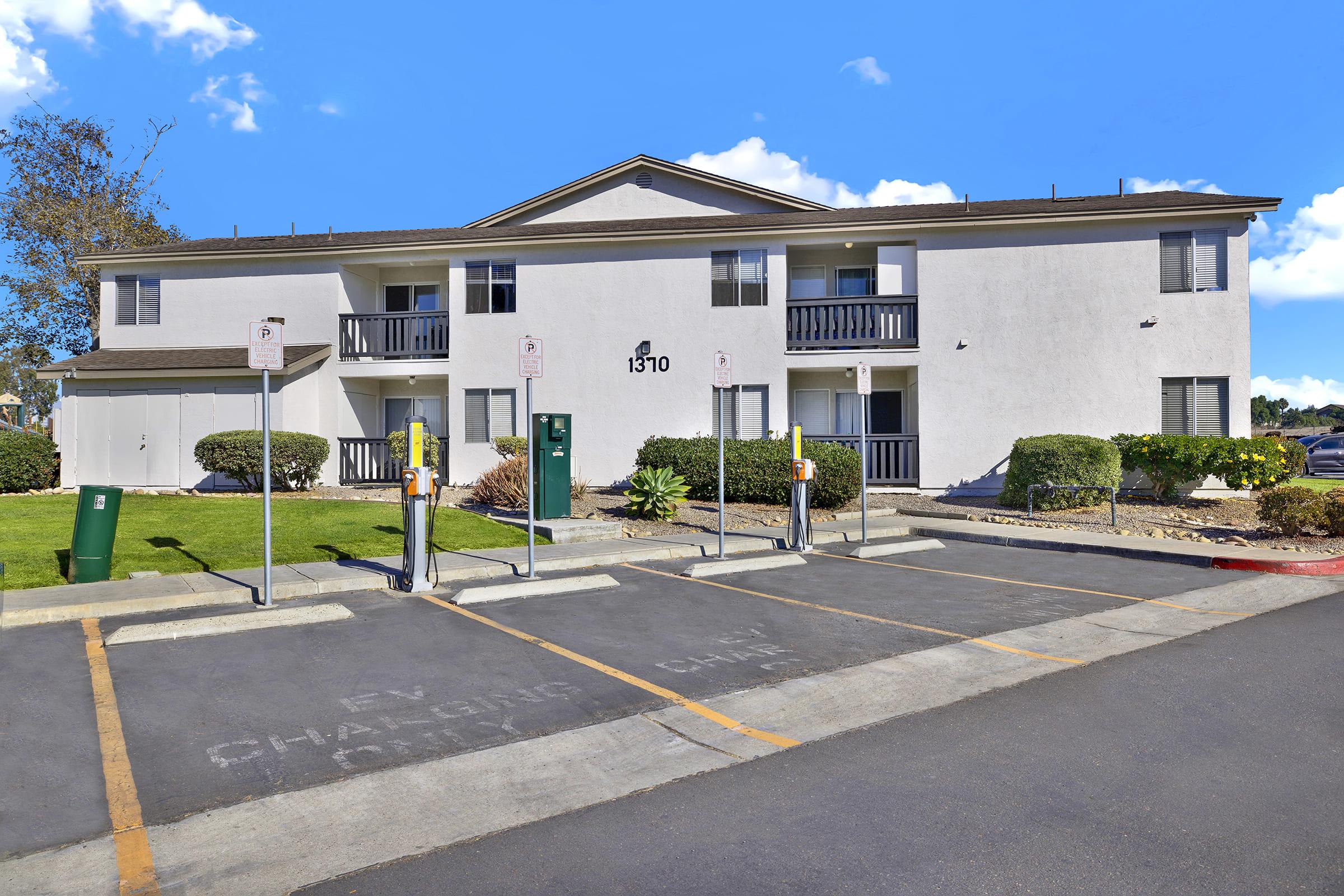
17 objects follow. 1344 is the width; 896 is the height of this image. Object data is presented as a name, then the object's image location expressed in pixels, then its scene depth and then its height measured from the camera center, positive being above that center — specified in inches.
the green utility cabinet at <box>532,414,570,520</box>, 592.1 -11.9
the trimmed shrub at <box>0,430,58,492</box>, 756.6 -7.2
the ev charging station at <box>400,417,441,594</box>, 379.9 -24.1
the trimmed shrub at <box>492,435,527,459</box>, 775.1 +3.6
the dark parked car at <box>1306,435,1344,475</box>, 1213.7 -17.6
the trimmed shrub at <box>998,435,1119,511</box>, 681.0 -15.1
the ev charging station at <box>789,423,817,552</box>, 514.3 -36.3
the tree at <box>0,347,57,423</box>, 2327.8 +172.0
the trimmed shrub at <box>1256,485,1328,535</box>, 530.3 -38.7
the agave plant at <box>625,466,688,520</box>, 621.6 -31.6
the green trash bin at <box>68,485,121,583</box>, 383.6 -35.0
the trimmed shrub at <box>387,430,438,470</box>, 831.1 +5.7
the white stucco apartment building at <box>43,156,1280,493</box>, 780.0 +109.7
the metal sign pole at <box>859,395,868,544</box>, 500.3 -1.2
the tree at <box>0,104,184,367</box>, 1337.4 +349.7
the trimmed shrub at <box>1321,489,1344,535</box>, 530.3 -42.2
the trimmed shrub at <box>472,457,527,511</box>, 666.3 -27.8
